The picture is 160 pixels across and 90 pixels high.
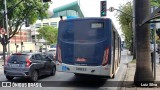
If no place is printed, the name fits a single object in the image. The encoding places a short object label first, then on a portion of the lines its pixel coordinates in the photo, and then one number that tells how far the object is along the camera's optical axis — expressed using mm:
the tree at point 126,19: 56881
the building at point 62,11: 138625
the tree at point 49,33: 112312
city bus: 13844
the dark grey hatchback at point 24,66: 15734
